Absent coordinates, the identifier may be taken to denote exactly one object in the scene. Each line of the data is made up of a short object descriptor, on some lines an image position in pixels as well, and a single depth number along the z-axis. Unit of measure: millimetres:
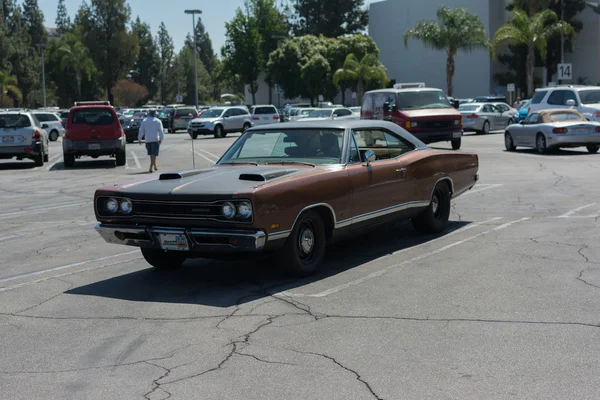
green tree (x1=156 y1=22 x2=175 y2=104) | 117912
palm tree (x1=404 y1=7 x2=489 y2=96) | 59906
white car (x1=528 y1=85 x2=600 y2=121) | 26650
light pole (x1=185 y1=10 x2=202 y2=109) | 64938
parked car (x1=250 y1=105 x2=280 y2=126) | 48719
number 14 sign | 40794
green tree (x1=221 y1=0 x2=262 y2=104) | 87562
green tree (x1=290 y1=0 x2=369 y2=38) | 96938
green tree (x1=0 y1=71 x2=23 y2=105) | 78475
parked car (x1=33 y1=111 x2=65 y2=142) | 46478
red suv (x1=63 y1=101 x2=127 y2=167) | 24766
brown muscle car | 7441
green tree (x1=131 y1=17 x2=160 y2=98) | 113188
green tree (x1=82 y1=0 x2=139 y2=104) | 92125
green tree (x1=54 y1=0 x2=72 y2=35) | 122750
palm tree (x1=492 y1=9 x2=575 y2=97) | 56625
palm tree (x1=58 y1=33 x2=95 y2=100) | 95062
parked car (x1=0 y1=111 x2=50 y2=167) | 24578
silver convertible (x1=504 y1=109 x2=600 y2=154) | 22719
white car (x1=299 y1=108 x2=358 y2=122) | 42938
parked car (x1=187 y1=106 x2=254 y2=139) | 44594
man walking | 21453
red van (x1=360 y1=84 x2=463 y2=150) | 24984
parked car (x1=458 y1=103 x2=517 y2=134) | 37562
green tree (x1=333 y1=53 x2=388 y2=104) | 65875
